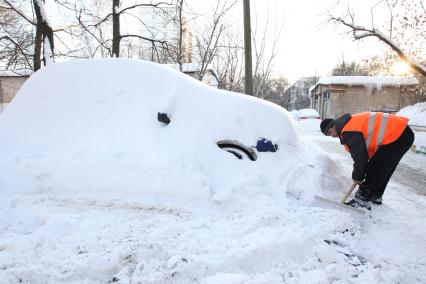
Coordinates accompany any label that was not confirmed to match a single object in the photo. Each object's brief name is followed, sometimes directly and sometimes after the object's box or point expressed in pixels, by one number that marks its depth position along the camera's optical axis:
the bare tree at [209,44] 15.60
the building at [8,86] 26.86
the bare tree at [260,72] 20.64
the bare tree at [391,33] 12.27
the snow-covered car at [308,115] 23.09
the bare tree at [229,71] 20.65
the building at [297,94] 56.28
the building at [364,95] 27.34
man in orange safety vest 3.91
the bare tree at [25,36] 11.14
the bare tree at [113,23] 13.05
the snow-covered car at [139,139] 3.67
